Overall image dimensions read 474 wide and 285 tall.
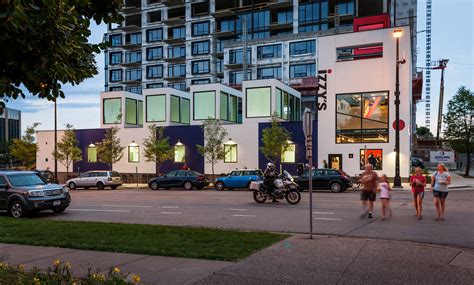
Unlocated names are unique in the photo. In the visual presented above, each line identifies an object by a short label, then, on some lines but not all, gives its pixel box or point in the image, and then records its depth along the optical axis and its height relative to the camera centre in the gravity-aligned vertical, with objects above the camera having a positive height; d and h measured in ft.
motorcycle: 57.21 -5.97
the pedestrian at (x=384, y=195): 42.29 -4.90
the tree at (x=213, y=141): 112.57 +1.41
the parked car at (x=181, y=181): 96.43 -7.98
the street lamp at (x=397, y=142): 88.82 +0.80
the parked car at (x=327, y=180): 80.38 -6.56
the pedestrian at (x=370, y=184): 43.55 -3.94
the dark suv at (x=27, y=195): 48.21 -5.69
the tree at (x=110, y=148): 123.24 -0.53
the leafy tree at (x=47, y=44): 13.78 +3.66
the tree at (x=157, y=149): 116.26 -0.77
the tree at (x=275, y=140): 103.96 +1.53
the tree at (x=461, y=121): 127.54 +7.70
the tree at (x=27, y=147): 149.45 -0.28
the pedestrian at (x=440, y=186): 40.57 -3.85
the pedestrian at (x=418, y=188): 42.70 -4.23
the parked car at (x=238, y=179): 90.38 -7.06
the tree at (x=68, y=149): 130.00 -0.87
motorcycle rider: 57.57 -4.38
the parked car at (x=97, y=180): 106.42 -8.73
